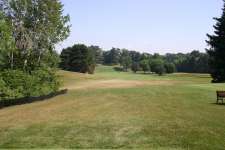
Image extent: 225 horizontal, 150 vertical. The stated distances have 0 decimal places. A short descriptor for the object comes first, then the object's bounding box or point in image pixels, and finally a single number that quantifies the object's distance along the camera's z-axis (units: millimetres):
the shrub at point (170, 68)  140762
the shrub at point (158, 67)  135875
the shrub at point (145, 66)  153500
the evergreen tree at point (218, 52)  57116
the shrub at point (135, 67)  167125
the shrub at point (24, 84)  36750
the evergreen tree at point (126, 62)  189188
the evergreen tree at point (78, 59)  110875
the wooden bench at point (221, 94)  29234
